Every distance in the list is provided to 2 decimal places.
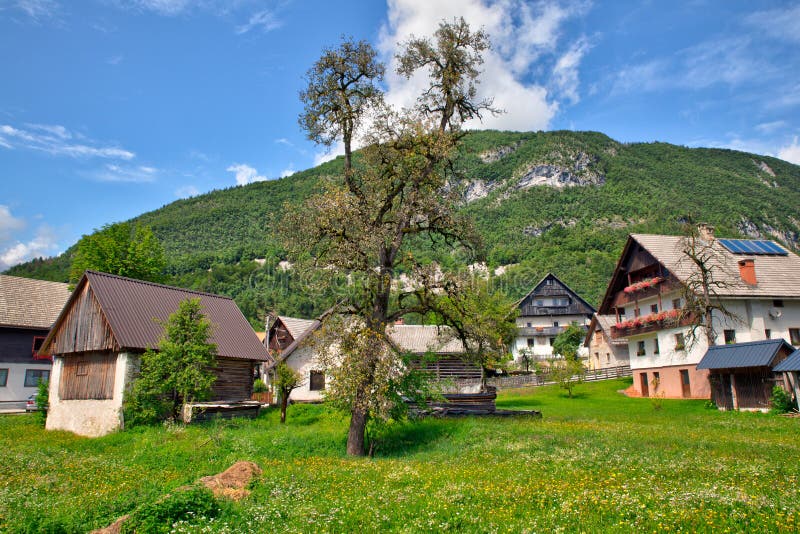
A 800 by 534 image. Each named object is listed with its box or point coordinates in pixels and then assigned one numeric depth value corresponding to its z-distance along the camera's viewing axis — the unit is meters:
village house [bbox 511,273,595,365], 89.94
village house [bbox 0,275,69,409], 43.78
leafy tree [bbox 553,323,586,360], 78.88
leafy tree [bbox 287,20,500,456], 20.77
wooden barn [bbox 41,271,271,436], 28.16
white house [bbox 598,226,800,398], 39.34
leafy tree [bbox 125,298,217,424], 27.09
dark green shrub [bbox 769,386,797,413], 28.17
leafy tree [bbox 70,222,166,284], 50.66
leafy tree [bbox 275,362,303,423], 32.28
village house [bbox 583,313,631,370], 64.82
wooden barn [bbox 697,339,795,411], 29.44
